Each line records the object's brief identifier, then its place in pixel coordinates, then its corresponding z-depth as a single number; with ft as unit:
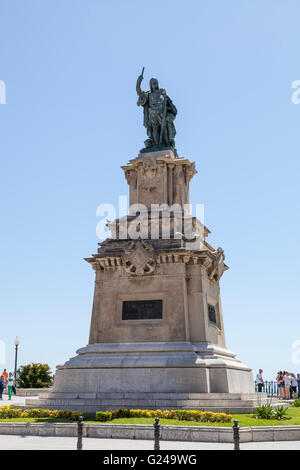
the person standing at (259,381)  100.28
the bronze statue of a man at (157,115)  87.35
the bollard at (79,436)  34.53
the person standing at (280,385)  106.59
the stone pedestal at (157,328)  63.77
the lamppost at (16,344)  126.52
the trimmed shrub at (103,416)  51.67
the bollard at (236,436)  33.74
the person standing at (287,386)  104.00
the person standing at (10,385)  96.12
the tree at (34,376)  117.50
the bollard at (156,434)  33.42
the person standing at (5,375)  110.87
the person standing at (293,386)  103.81
